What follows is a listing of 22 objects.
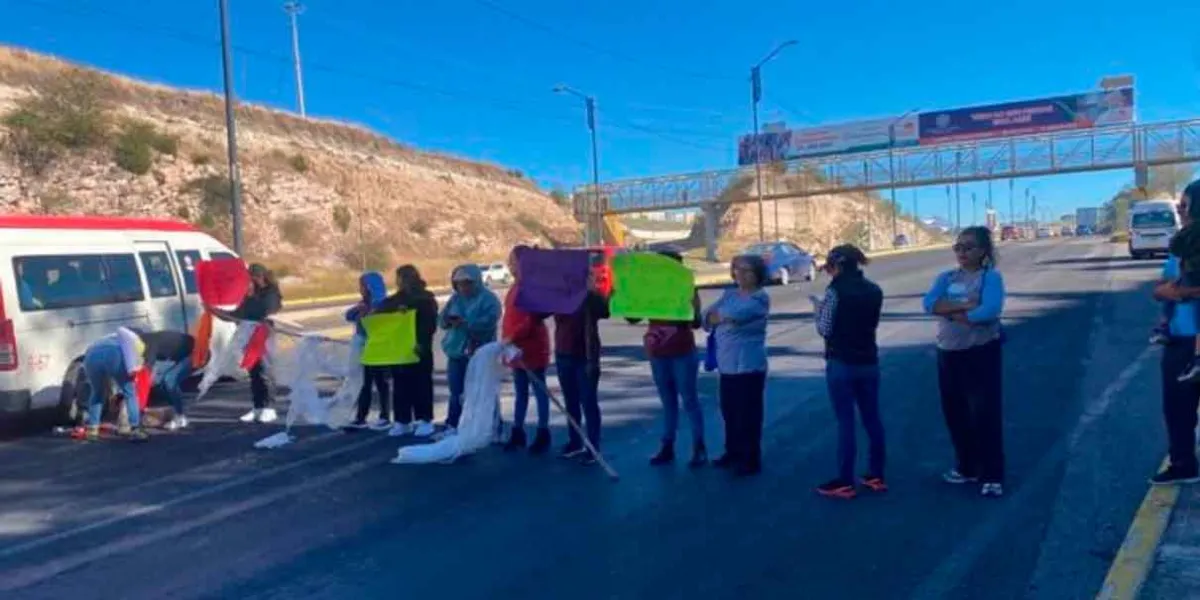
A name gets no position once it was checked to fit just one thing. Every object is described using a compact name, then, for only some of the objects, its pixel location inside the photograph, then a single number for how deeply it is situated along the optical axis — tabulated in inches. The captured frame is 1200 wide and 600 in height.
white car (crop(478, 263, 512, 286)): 1862.7
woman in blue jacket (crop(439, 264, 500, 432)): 358.6
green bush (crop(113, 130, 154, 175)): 1865.2
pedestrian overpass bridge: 2295.8
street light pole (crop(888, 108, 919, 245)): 2500.0
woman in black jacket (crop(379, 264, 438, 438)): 374.0
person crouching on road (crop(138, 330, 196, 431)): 405.1
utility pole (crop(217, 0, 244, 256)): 824.3
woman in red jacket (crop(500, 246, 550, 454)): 337.4
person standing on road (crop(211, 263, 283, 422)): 414.3
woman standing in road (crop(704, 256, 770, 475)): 295.4
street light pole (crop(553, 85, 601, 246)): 1997.0
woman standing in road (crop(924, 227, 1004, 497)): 258.2
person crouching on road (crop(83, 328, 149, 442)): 374.3
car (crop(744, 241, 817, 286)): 1323.8
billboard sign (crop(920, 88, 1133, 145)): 2655.0
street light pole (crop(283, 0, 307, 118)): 2760.8
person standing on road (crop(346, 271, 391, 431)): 390.6
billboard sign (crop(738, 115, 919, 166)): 2918.3
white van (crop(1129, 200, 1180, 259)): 1401.3
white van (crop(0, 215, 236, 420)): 389.7
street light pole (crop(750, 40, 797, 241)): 1638.8
